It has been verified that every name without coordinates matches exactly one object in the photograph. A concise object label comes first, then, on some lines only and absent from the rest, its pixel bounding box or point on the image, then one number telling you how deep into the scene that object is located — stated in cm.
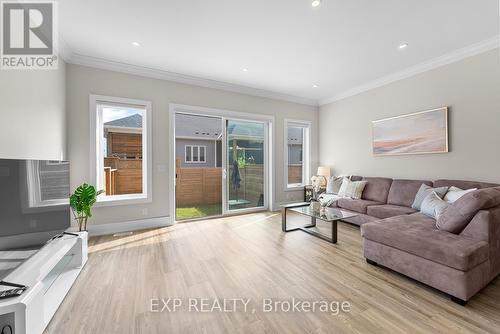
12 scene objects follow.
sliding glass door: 468
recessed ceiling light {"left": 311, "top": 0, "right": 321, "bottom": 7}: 218
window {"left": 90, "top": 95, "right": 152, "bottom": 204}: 350
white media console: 123
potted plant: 281
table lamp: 525
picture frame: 341
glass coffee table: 306
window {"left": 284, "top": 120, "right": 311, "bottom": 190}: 538
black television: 144
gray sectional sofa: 177
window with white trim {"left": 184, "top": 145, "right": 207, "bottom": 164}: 635
